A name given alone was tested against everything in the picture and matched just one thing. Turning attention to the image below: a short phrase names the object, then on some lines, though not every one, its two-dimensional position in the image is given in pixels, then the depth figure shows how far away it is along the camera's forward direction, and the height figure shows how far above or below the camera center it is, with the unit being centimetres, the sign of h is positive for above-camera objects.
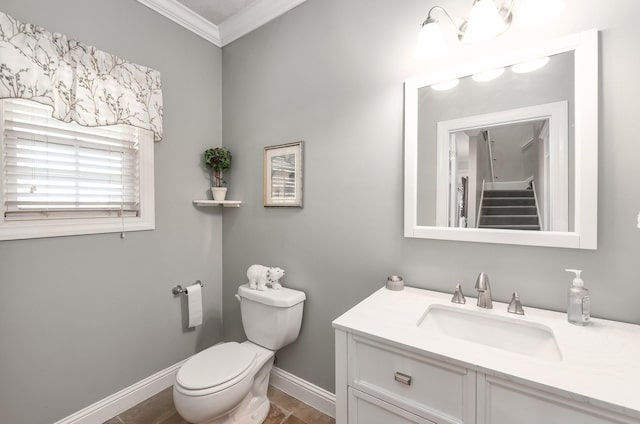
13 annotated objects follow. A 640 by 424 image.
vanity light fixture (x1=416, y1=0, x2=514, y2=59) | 110 +76
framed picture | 177 +23
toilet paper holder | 192 -56
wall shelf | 199 +5
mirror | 102 +26
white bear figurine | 175 -42
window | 131 +19
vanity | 67 -44
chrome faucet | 110 -33
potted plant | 203 +34
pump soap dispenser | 95 -32
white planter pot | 206 +13
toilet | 129 -81
